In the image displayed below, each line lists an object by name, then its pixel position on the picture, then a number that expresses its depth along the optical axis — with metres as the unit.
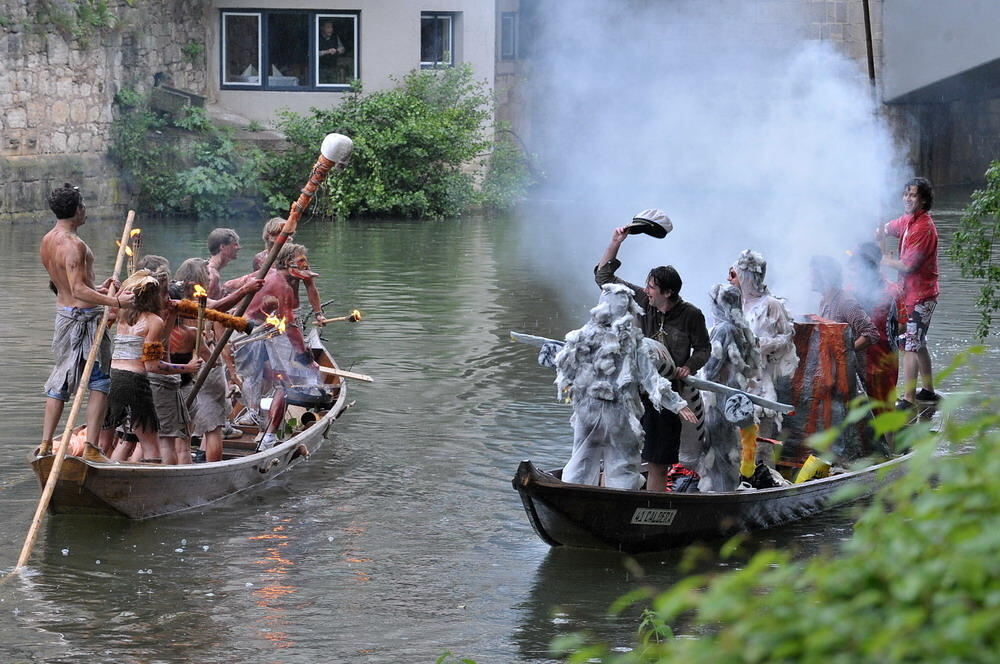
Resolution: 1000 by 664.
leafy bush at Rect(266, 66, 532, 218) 47.26
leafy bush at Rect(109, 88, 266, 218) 46.57
